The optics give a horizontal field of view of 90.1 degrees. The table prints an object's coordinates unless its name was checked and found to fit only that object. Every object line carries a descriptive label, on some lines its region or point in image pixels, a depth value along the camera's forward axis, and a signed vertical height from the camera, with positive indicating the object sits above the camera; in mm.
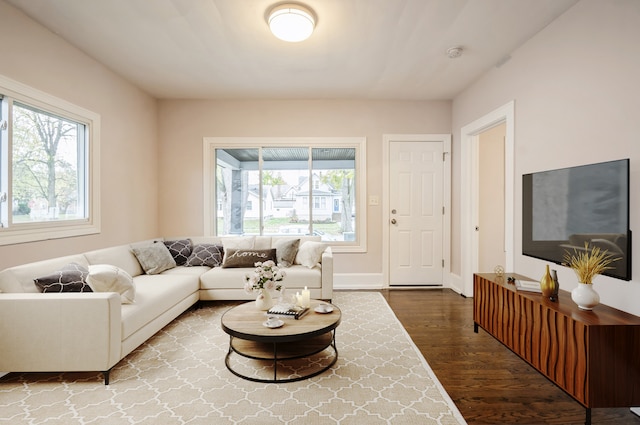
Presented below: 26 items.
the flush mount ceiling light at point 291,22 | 2479 +1496
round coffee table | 2162 -1013
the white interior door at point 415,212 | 4762 -46
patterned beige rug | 1821 -1182
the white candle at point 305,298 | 2654 -750
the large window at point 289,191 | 4809 +272
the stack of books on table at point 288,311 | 2450 -794
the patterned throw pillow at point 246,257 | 3871 -584
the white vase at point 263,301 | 2621 -755
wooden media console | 1728 -816
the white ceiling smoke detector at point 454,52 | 3150 +1578
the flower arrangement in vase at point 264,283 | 2590 -601
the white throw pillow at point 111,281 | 2352 -547
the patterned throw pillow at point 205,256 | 3998 -594
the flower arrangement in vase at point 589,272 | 1960 -397
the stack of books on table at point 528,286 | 2451 -601
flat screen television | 1960 -22
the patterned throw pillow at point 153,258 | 3572 -561
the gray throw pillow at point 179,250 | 4043 -520
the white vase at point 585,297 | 1952 -542
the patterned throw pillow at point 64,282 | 2281 -528
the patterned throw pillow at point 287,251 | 3953 -527
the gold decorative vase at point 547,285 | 2240 -540
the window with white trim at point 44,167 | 2520 +393
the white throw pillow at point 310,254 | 3893 -551
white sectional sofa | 2090 -784
